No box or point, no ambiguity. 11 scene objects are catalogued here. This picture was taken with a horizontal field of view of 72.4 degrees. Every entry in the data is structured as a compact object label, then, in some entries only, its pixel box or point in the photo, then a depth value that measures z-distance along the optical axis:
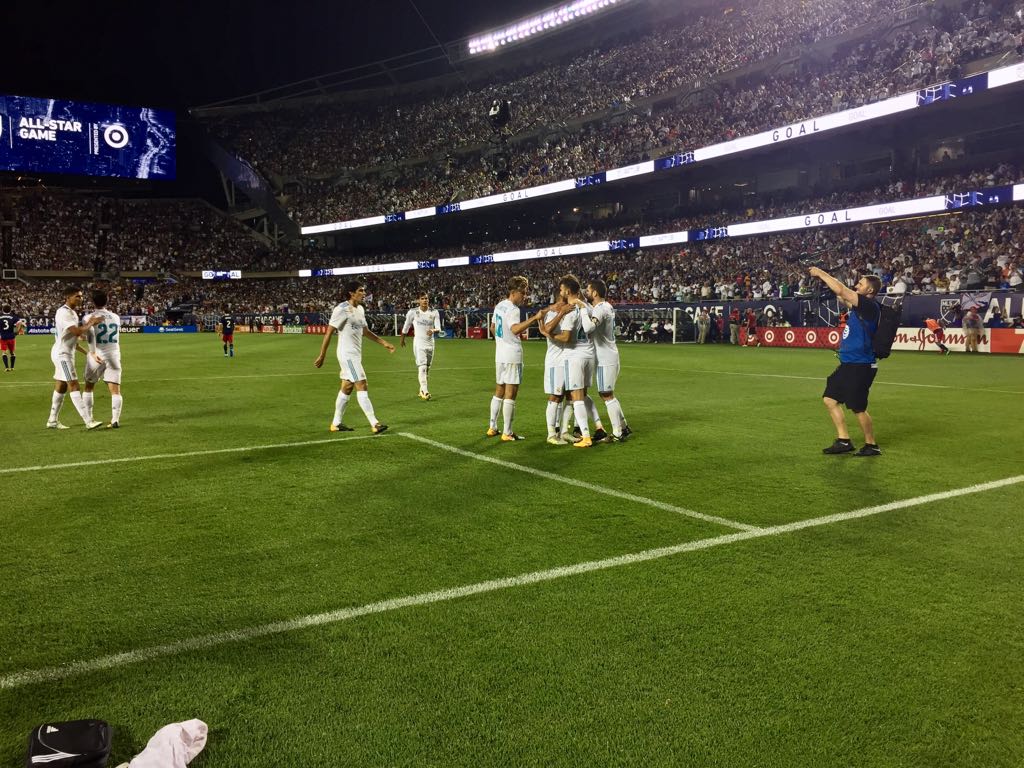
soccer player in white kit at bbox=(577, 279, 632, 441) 8.93
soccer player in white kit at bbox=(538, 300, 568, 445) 9.01
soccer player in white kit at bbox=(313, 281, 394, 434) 10.41
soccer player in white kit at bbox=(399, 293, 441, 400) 14.98
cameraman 8.12
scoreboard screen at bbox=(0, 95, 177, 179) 59.53
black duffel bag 2.59
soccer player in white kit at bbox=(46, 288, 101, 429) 10.90
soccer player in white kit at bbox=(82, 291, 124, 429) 11.03
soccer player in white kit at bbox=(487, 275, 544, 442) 9.56
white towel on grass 2.57
